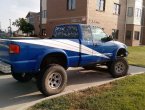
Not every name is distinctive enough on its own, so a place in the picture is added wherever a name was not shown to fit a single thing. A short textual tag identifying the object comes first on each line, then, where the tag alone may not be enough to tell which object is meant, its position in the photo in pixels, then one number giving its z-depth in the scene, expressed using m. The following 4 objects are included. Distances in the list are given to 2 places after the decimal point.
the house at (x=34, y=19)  28.03
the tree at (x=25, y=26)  25.31
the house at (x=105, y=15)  15.62
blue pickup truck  3.42
